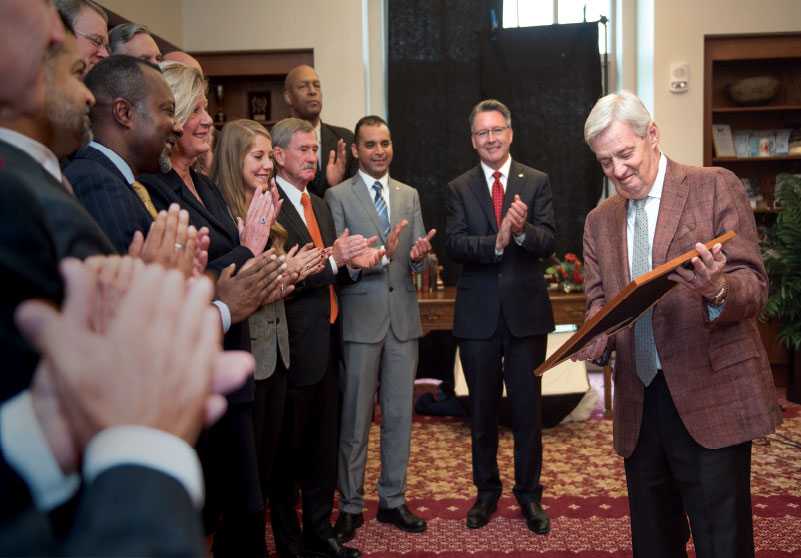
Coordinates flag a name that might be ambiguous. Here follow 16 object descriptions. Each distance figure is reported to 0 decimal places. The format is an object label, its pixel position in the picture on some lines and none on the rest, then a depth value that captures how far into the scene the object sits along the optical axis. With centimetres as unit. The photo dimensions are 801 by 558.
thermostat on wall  591
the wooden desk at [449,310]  485
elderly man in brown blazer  186
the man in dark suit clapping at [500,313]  333
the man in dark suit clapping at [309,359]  280
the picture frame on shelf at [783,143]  599
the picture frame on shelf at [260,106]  621
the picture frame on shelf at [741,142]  607
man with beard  63
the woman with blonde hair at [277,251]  245
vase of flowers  512
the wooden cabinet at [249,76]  612
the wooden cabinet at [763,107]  591
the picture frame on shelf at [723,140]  603
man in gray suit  326
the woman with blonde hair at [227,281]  201
